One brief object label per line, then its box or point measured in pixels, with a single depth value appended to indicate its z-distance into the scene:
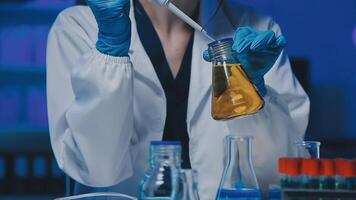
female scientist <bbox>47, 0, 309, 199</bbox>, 1.44
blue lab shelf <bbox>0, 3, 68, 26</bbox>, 3.07
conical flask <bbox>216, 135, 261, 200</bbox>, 1.25
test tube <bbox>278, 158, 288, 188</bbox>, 1.13
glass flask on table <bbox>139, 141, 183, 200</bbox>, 1.16
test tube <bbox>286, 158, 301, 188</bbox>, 1.12
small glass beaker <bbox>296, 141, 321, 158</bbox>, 1.33
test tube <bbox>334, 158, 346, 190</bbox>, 1.12
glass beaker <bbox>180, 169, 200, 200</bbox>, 1.16
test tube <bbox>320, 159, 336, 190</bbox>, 1.12
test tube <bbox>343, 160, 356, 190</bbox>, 1.12
